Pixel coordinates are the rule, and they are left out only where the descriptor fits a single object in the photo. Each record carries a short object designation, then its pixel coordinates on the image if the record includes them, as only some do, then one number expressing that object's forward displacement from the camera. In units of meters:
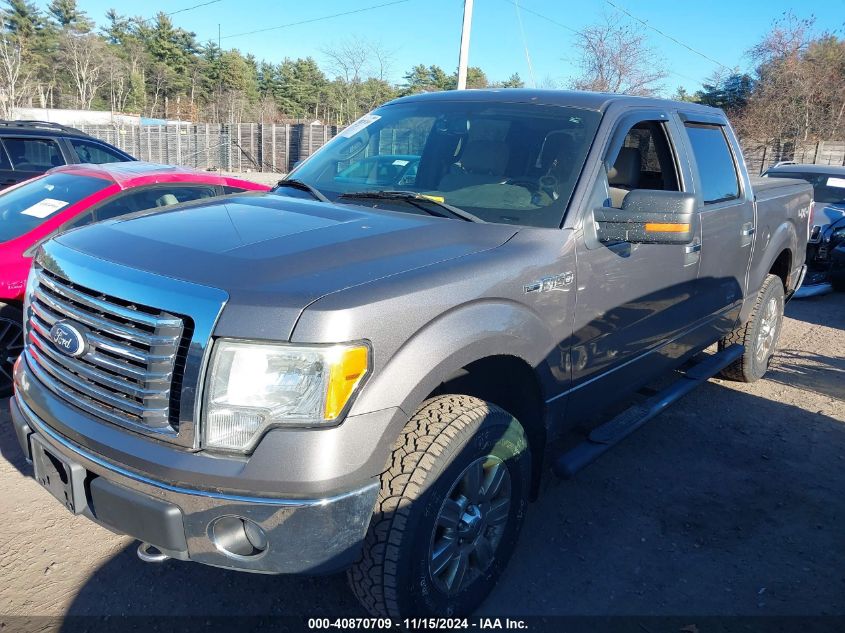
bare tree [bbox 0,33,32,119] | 49.06
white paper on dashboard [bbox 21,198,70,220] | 4.91
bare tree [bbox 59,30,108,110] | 61.91
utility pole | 14.47
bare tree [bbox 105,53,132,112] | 63.03
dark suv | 8.75
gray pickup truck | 1.99
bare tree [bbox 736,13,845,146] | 28.86
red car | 4.47
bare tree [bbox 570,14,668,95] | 26.33
